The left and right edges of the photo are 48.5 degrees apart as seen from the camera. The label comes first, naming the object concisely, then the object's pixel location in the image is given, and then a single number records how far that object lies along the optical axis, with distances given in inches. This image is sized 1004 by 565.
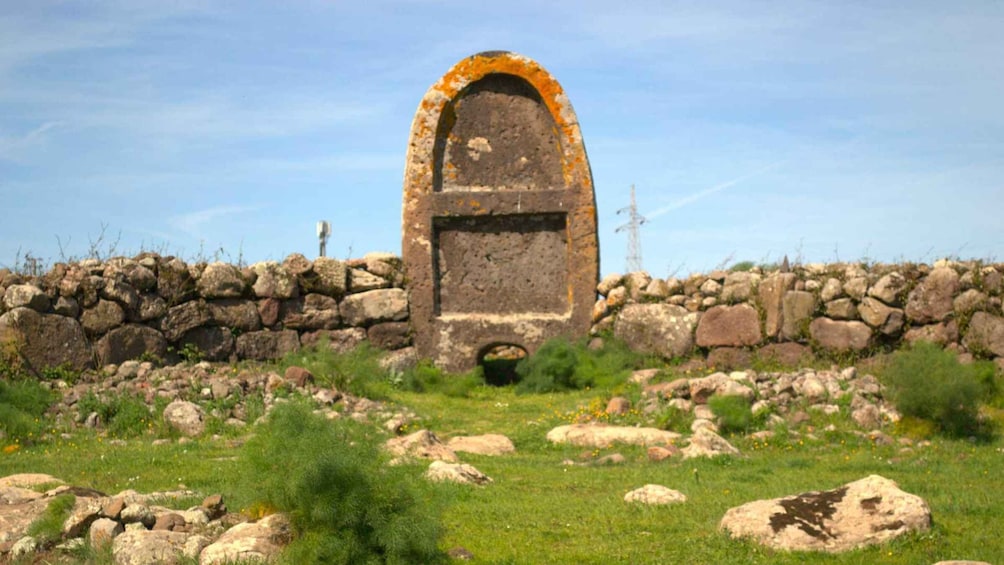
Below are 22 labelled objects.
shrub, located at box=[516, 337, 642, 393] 559.2
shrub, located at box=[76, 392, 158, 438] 437.4
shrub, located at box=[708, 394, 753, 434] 428.1
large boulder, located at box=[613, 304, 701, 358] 576.4
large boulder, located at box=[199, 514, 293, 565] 217.9
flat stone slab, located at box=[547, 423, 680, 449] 411.8
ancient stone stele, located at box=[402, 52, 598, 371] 613.9
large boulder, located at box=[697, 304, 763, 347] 557.6
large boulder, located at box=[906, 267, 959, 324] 519.8
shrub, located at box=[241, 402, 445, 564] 215.5
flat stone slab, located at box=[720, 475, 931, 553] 240.7
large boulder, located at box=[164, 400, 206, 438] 431.5
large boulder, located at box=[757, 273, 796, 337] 550.9
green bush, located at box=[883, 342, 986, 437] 414.3
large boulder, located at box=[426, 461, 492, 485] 309.7
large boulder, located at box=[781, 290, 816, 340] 544.7
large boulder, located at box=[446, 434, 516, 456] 402.4
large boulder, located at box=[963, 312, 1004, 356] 503.8
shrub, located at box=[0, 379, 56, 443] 422.0
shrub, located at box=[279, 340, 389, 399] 506.6
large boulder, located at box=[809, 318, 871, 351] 528.7
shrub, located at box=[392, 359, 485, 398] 567.8
